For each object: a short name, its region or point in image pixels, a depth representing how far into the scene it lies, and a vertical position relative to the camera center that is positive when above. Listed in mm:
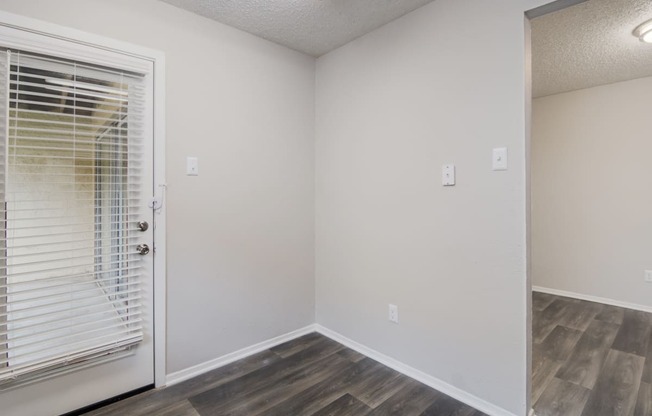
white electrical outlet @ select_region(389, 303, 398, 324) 2211 -727
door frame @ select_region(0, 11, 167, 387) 1890 +49
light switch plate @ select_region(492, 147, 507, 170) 1667 +263
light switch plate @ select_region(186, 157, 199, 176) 2064 +285
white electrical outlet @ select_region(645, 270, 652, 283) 3262 -698
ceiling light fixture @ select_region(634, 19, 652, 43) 2213 +1265
